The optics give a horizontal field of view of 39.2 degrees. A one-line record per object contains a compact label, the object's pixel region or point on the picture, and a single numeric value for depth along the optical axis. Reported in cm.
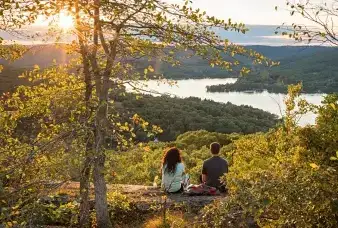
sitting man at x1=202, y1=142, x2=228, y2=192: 1173
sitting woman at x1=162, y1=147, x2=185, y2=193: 1153
